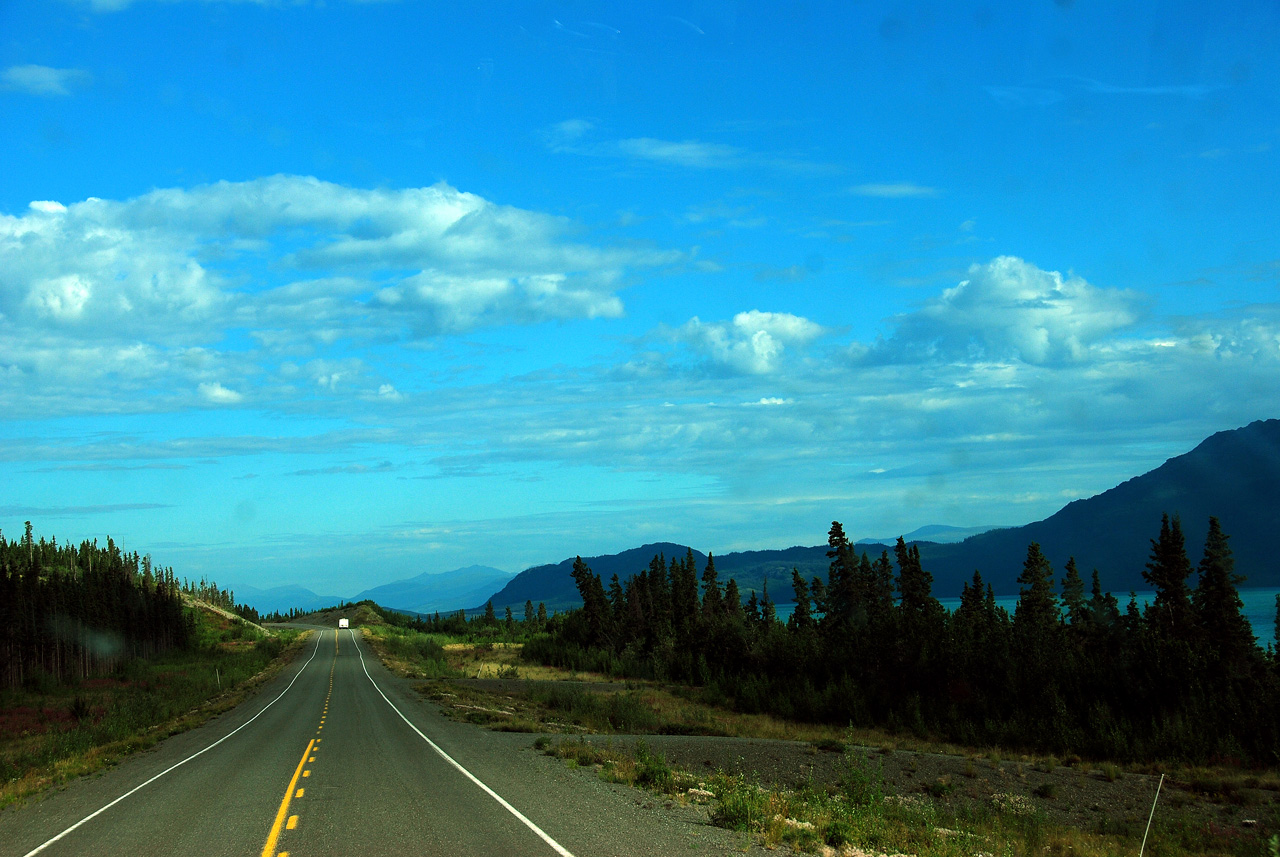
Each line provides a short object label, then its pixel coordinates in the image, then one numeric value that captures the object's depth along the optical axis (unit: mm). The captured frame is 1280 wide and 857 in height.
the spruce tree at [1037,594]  66688
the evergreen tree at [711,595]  98438
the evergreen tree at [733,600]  104938
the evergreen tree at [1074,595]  69875
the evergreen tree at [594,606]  105938
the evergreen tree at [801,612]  75475
